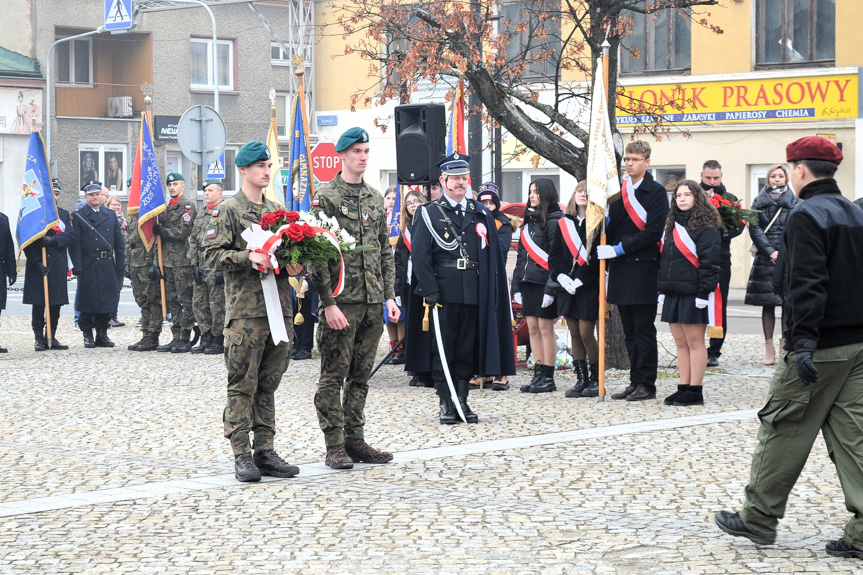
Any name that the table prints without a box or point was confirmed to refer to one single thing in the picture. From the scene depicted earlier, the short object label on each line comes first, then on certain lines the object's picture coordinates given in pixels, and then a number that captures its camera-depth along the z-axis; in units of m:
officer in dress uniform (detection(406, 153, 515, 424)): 10.26
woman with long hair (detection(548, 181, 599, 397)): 12.16
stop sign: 19.84
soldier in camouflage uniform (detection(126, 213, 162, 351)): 17.06
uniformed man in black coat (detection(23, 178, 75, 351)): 17.41
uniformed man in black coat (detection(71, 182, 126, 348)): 17.59
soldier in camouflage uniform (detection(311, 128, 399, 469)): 8.43
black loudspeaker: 13.37
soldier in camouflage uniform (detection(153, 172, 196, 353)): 16.73
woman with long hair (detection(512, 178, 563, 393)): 12.52
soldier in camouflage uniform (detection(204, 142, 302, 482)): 7.96
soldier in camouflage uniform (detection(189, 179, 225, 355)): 15.65
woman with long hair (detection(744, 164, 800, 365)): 14.09
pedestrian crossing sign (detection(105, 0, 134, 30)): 33.69
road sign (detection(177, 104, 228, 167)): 19.56
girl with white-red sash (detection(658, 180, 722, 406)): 11.22
